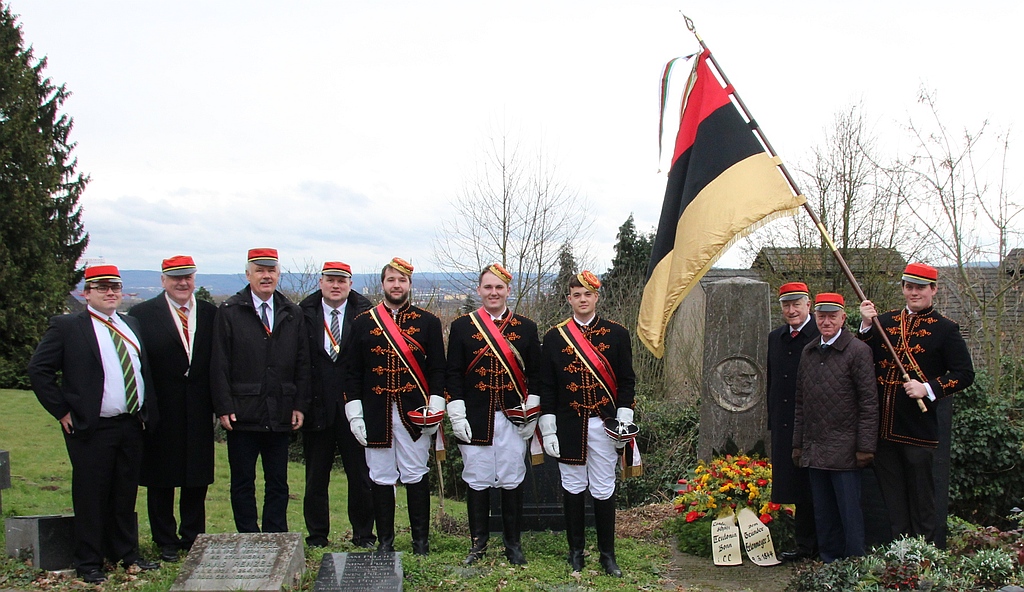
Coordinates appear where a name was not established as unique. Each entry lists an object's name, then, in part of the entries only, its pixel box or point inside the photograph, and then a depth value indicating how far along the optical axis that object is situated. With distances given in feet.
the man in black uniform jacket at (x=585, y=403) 18.11
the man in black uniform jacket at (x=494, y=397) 18.30
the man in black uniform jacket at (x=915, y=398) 18.11
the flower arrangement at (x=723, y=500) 20.26
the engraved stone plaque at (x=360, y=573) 15.70
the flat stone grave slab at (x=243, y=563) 15.40
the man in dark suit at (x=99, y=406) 16.66
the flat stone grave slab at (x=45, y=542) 17.42
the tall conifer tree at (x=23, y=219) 64.44
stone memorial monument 23.52
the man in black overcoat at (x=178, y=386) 18.25
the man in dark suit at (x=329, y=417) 19.60
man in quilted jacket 17.49
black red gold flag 19.49
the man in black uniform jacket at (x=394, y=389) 18.28
